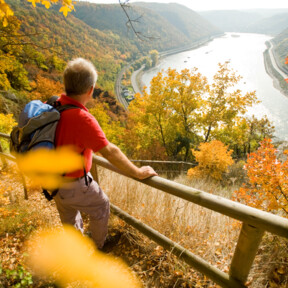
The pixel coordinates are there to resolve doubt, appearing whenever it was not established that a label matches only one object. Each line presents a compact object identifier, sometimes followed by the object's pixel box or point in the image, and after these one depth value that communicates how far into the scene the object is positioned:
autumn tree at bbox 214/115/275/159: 25.34
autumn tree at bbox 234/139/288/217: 2.80
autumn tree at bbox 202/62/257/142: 21.56
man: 1.42
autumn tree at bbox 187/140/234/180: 13.24
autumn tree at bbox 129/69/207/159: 22.39
